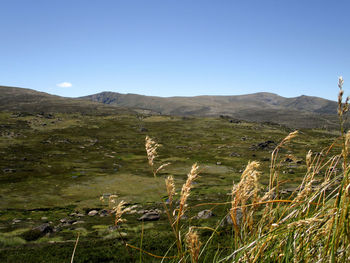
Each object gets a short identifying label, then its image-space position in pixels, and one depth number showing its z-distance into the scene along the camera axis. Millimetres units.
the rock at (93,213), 26634
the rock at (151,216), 22755
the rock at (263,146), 82250
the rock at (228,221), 14999
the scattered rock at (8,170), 47800
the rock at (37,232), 18094
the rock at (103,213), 26188
